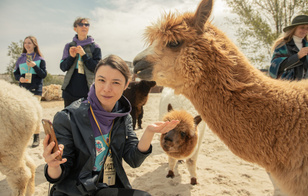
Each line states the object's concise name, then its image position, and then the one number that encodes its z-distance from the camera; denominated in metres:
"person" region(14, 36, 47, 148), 3.99
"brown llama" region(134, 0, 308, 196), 1.25
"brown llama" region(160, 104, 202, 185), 2.85
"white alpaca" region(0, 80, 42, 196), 2.37
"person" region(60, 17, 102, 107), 3.30
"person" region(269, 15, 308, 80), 2.29
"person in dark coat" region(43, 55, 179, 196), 1.45
